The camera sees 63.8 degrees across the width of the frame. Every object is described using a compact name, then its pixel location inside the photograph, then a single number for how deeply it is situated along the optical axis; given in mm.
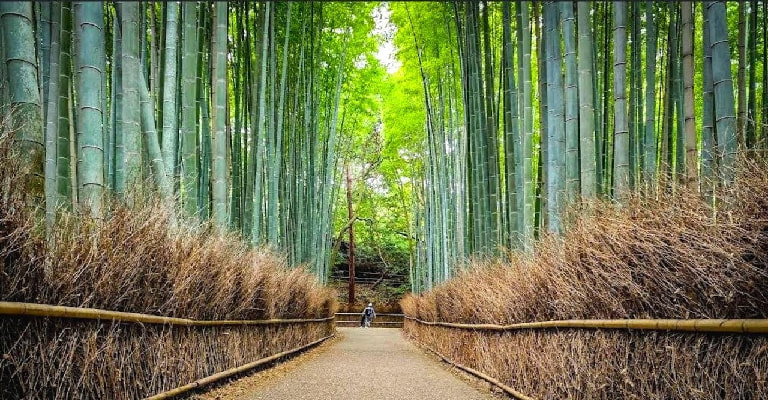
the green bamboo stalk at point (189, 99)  4445
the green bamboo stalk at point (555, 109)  4164
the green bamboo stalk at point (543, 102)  5074
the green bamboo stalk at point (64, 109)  3533
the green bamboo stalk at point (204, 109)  5512
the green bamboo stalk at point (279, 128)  7094
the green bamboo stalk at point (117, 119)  3664
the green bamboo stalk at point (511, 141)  5507
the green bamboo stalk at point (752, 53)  5578
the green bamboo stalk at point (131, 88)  3428
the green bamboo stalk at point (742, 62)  5195
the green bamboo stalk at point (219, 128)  5020
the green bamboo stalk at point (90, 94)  2836
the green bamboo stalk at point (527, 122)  4984
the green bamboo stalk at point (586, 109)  3750
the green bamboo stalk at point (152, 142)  3883
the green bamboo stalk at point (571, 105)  3928
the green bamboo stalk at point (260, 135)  6148
